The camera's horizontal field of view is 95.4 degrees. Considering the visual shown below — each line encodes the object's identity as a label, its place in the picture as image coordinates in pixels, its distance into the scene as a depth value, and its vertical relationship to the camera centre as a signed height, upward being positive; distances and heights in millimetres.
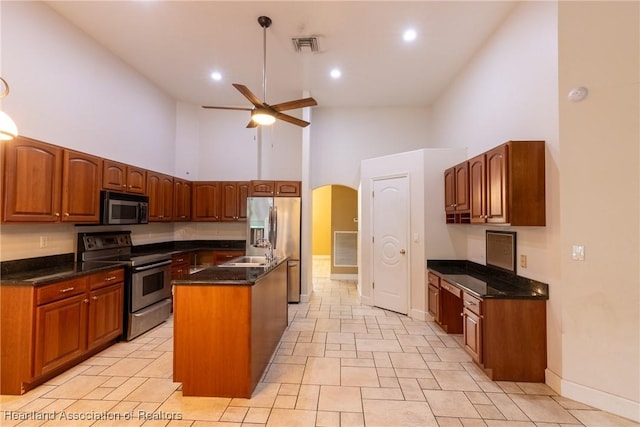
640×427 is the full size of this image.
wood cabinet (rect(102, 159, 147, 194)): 3621 +590
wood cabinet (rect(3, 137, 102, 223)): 2564 +373
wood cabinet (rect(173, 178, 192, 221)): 5128 +404
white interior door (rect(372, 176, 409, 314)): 4555 -326
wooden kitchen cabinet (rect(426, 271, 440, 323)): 3887 -1008
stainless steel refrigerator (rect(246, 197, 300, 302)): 5164 -33
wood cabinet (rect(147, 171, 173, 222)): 4512 +417
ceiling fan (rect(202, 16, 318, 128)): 2920 +1195
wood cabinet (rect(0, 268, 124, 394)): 2393 -951
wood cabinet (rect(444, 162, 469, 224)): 3562 +390
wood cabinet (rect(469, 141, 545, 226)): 2641 +373
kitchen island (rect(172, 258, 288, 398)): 2357 -931
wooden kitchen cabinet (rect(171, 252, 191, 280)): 4596 -693
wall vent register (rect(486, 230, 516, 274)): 3078 -291
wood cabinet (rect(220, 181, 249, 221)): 5520 +419
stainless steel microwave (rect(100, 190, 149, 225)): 3544 +176
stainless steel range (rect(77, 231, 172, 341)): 3488 -708
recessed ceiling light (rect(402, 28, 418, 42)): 3541 +2335
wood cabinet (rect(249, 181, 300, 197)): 5254 +606
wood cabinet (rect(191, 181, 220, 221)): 5543 +380
